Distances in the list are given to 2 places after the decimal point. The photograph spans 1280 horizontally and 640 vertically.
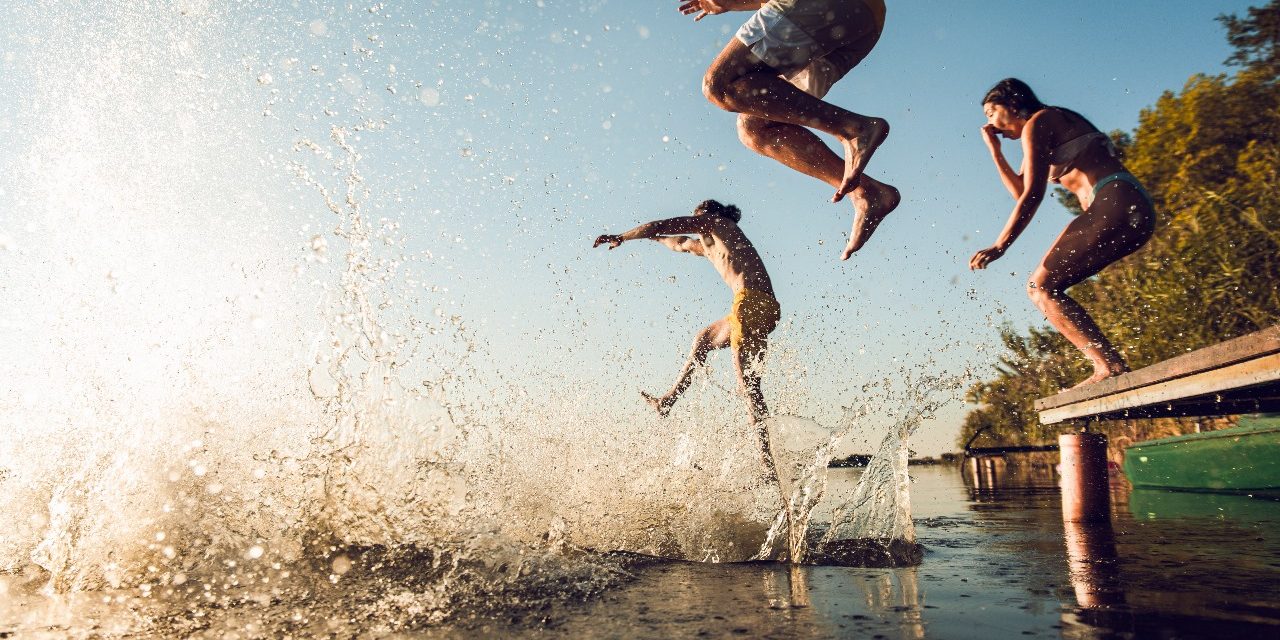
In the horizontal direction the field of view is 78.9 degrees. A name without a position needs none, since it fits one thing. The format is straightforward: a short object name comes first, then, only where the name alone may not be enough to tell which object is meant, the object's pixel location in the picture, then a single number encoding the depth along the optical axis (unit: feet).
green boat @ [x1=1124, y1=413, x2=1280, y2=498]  25.95
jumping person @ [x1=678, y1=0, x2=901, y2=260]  11.70
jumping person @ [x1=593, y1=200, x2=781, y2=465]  18.90
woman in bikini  14.05
